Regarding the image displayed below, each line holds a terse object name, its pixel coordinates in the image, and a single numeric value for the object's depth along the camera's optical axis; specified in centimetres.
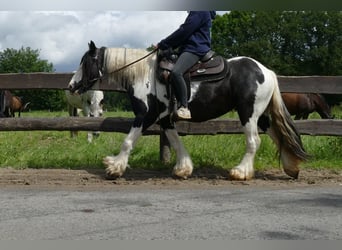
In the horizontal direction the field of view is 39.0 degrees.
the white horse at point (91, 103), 1158
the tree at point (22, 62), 7439
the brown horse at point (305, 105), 1550
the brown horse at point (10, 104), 1782
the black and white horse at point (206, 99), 655
